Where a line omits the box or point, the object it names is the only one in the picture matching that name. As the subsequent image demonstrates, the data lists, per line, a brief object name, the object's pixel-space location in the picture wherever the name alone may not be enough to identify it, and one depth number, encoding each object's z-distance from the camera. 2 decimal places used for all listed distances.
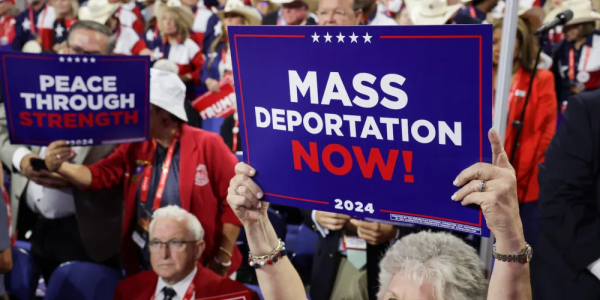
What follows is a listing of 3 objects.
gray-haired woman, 1.27
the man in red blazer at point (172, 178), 2.95
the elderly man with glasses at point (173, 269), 2.59
